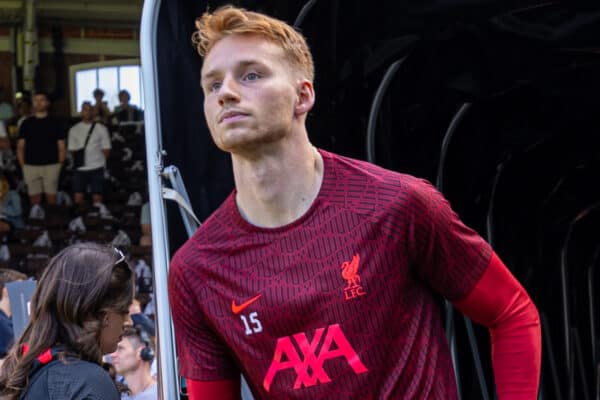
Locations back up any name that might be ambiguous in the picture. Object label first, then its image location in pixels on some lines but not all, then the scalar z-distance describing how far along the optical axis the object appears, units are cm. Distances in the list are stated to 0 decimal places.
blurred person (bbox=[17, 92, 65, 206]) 1633
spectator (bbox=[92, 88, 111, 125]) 2023
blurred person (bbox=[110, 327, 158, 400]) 620
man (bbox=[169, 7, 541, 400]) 289
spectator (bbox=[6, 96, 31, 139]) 1862
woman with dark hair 292
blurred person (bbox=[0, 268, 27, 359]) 692
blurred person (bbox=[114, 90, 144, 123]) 2089
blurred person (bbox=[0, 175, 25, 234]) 1694
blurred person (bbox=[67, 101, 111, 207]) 1756
